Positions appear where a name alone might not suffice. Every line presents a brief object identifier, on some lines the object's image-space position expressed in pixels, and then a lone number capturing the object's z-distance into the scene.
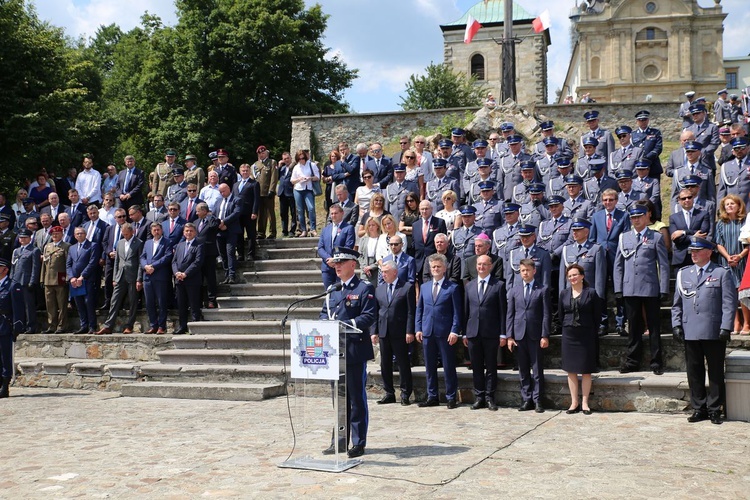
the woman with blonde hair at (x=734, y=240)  9.59
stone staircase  10.82
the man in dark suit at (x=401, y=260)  10.09
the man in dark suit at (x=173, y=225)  13.05
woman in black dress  8.72
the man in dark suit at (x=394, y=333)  9.67
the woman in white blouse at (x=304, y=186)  14.64
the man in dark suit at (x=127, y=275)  13.23
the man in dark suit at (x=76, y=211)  14.68
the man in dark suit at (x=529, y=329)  9.05
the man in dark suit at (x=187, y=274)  12.62
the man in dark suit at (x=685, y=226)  9.93
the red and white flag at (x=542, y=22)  23.50
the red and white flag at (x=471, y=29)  25.88
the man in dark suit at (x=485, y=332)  9.30
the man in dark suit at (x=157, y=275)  12.84
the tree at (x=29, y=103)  19.11
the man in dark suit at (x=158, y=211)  13.84
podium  6.75
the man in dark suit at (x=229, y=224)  13.55
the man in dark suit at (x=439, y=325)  9.42
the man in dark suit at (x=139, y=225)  13.59
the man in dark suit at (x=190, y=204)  13.66
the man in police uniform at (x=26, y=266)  13.73
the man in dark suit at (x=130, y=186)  15.50
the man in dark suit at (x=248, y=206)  13.99
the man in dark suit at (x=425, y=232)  10.94
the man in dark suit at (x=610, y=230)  10.11
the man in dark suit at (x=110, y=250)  13.61
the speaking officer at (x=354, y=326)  6.96
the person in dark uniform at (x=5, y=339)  11.38
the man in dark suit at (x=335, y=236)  11.78
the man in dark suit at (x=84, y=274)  13.58
